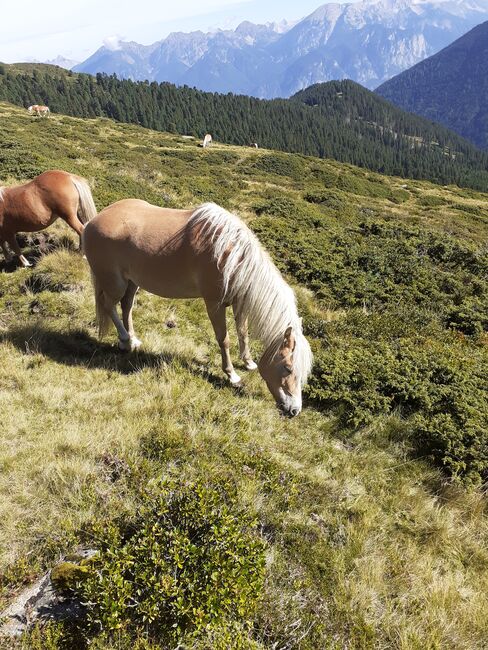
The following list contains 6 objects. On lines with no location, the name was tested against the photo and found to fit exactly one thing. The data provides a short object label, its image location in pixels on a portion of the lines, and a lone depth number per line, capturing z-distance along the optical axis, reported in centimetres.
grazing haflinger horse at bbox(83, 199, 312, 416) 444
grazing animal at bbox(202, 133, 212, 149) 5394
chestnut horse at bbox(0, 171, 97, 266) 753
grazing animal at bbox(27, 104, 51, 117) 5341
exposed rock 230
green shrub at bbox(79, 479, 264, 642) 229
